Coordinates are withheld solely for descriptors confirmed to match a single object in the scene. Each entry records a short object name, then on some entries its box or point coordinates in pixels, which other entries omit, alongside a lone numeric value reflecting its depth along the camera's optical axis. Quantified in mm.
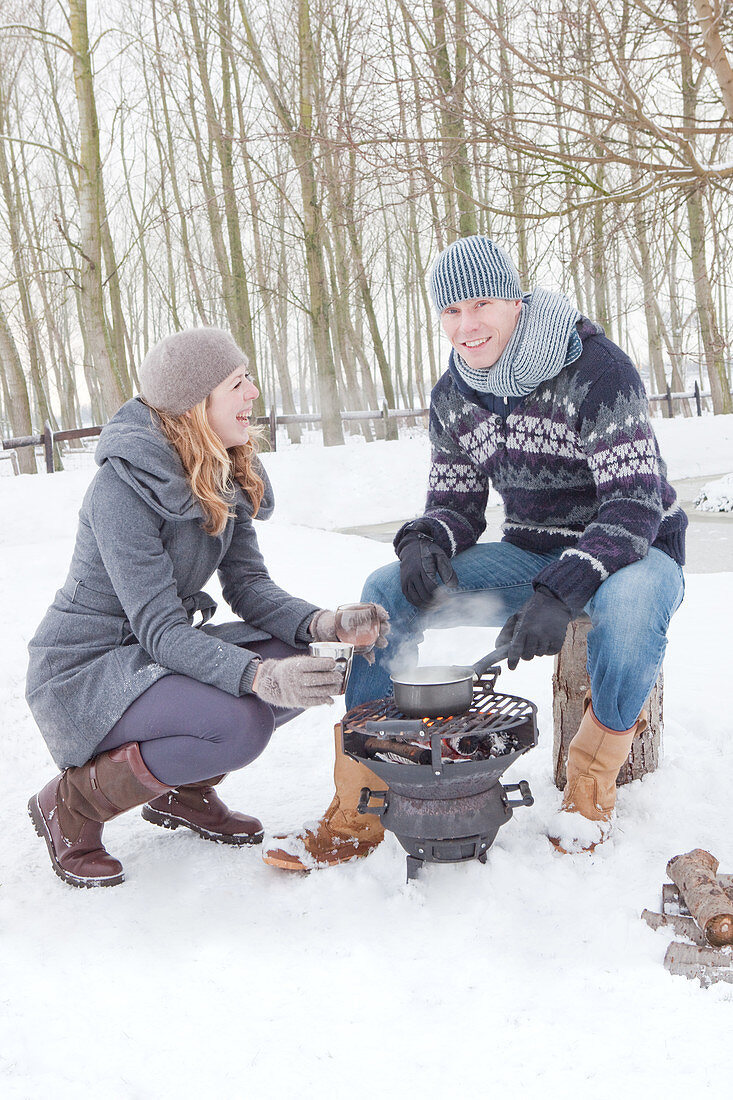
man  2299
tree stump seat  2725
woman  2287
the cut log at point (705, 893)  1810
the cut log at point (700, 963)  1749
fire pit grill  2037
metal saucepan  2088
